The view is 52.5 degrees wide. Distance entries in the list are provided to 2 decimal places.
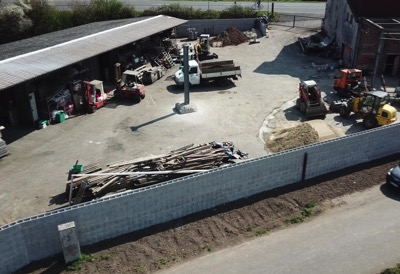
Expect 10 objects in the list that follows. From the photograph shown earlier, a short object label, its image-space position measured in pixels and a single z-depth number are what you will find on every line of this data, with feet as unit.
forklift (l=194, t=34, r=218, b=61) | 112.68
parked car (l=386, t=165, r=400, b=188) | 53.98
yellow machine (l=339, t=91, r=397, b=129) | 72.59
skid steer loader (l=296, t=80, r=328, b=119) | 78.59
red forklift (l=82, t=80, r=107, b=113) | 84.07
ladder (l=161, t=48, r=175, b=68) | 112.71
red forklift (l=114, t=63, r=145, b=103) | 88.53
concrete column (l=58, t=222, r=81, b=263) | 41.11
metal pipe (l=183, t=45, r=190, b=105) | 78.89
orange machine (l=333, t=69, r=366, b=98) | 86.22
